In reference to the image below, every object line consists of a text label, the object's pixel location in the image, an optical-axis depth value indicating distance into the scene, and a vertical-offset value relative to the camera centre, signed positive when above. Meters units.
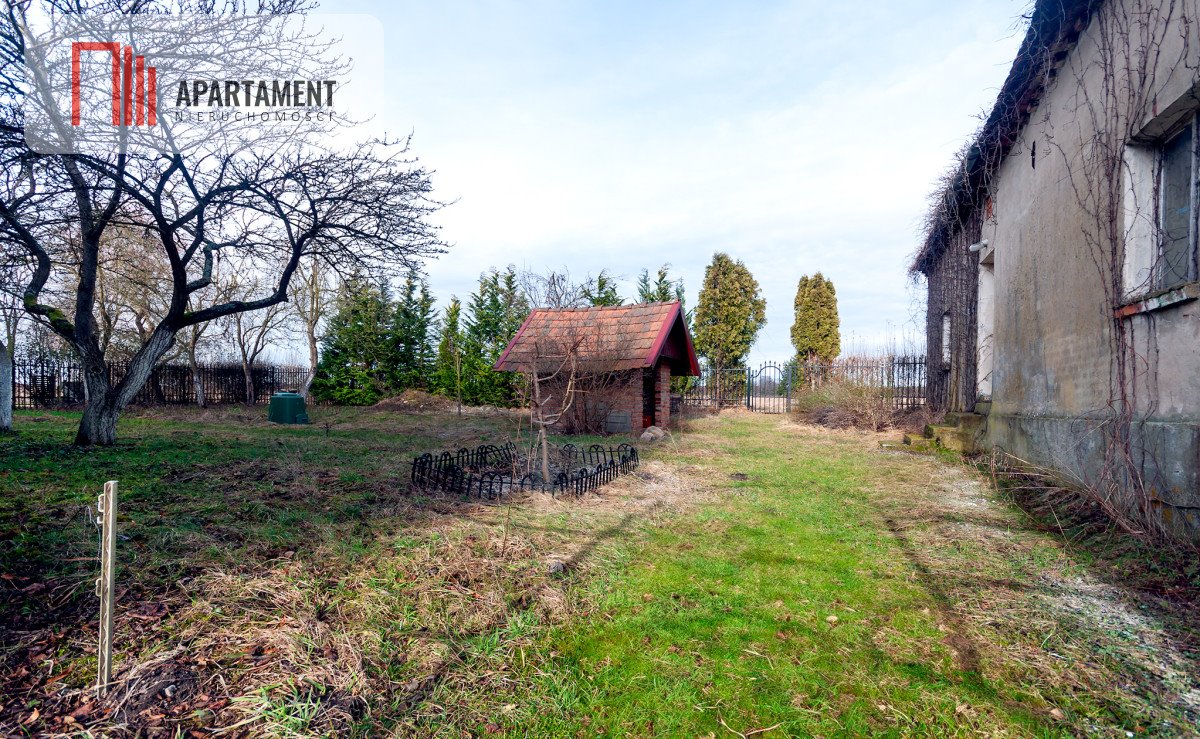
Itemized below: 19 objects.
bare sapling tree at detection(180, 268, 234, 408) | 19.13 +1.63
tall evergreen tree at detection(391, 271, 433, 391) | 21.80 +1.76
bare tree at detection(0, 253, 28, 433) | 8.18 +0.43
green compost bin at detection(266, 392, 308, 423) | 15.34 -0.78
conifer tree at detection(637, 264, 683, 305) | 22.36 +3.78
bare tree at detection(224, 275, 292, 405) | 20.28 +2.10
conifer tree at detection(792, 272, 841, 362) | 28.02 +3.06
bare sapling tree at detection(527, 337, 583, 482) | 7.22 -0.09
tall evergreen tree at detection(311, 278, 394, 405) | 21.38 +0.92
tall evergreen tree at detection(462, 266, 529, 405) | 21.34 +1.83
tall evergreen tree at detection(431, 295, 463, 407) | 21.64 +1.07
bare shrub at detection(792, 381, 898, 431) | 14.57 -0.80
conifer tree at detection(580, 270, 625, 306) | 22.12 +3.66
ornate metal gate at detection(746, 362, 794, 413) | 21.44 -0.37
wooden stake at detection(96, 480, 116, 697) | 2.12 -0.76
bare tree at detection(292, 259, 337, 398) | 21.41 +3.11
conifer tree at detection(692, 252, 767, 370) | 24.86 +3.07
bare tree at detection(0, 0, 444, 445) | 6.58 +2.62
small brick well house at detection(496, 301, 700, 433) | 12.43 +0.46
